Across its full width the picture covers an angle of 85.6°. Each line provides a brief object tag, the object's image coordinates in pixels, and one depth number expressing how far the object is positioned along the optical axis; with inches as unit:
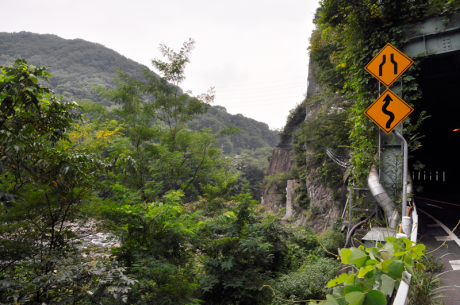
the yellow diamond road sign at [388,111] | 164.9
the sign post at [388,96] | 165.8
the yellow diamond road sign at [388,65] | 170.1
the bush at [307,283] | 255.5
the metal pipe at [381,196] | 249.8
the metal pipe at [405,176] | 160.6
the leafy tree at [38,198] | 122.7
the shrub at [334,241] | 358.9
